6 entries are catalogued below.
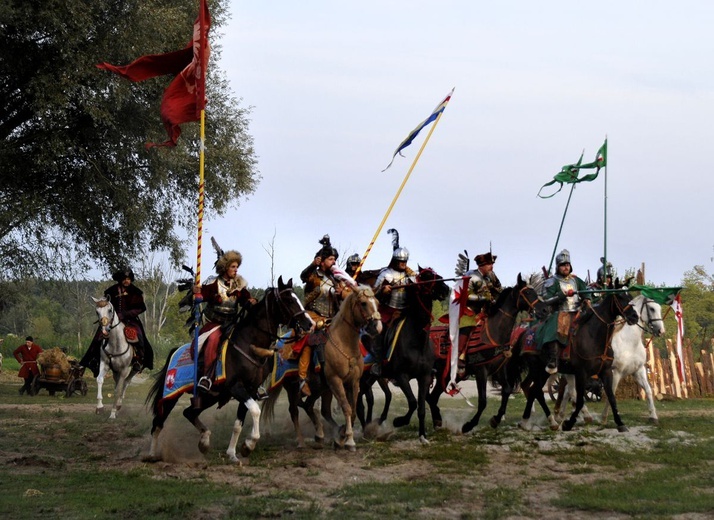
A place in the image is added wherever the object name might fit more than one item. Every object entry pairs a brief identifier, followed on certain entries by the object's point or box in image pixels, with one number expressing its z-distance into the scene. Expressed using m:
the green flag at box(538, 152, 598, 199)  23.75
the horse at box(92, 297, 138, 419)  21.33
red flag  16.55
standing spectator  31.52
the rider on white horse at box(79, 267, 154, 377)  21.91
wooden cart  30.75
